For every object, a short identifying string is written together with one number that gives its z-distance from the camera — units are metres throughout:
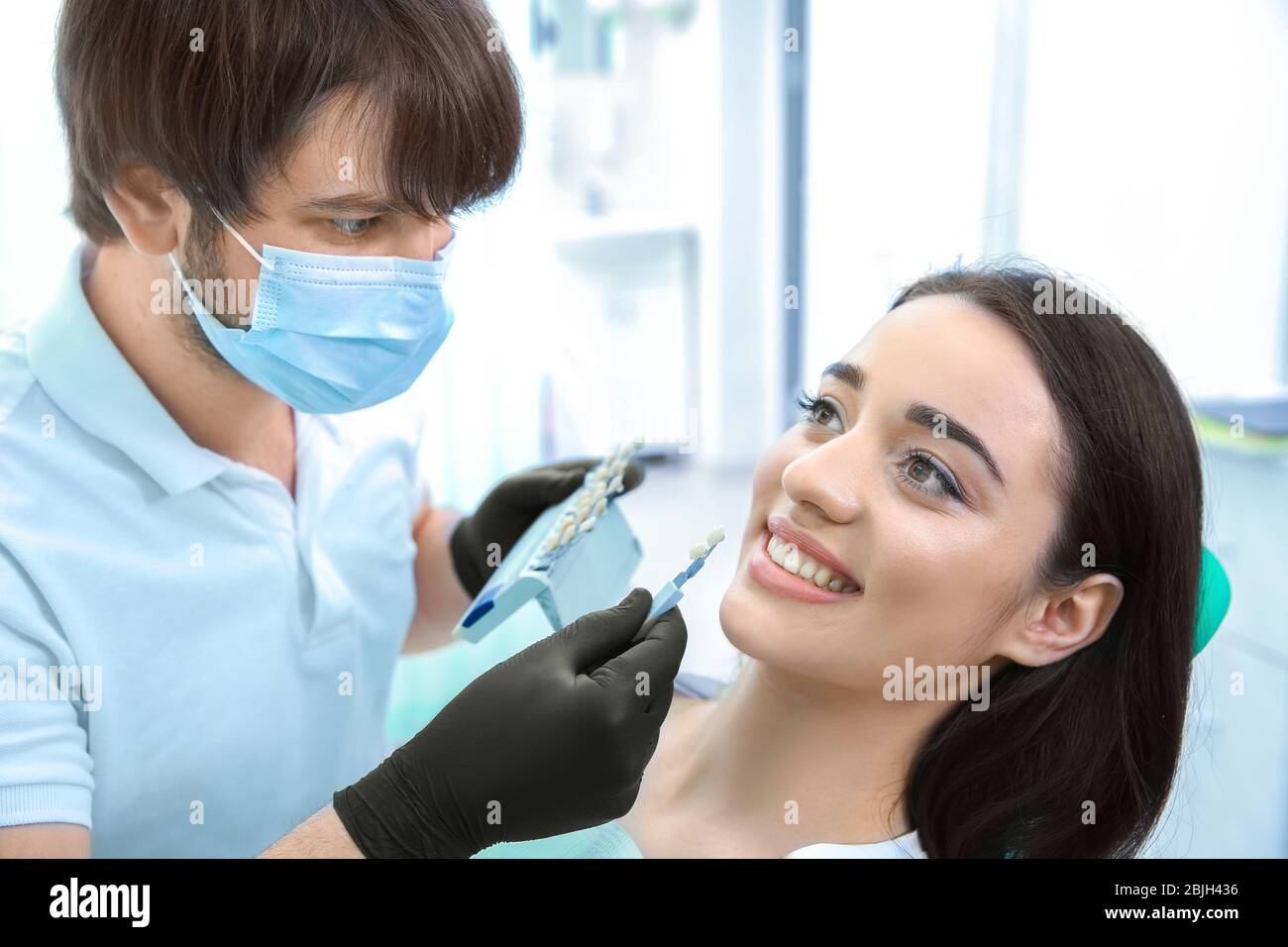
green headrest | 1.36
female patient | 1.20
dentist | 1.04
